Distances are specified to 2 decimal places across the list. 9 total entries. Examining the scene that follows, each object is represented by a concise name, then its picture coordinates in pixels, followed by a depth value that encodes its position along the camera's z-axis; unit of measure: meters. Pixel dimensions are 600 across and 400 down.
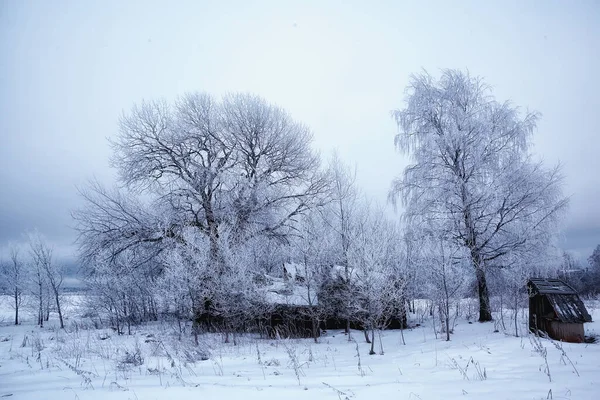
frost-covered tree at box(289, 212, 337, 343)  15.09
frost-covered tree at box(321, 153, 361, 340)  15.62
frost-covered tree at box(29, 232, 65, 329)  31.20
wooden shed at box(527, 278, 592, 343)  9.05
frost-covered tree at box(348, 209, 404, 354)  10.82
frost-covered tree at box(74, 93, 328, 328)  15.64
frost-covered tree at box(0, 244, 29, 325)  32.81
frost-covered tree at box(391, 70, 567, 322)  12.69
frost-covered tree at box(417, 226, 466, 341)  12.54
